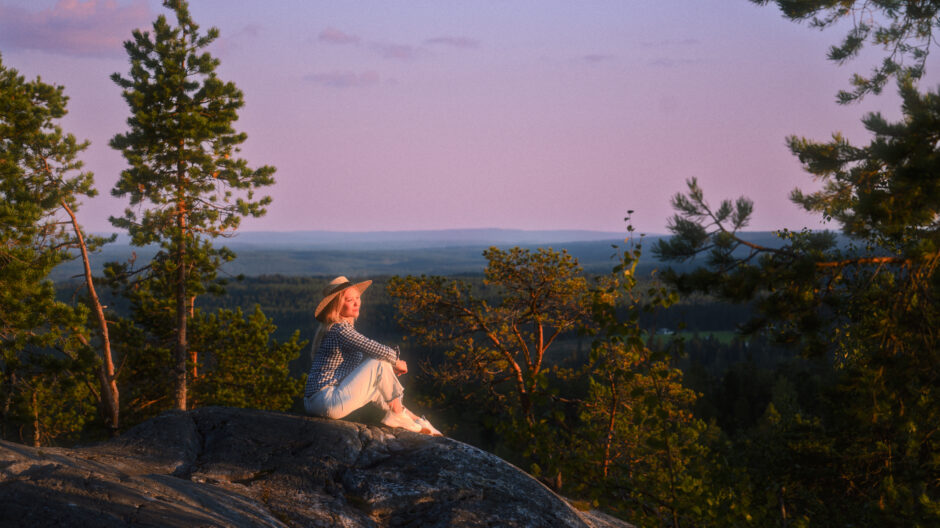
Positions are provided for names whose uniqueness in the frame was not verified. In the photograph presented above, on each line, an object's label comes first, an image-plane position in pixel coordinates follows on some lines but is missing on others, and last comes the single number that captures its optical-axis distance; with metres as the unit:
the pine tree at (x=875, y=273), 7.18
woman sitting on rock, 8.00
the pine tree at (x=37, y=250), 13.95
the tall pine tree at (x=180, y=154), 20.33
